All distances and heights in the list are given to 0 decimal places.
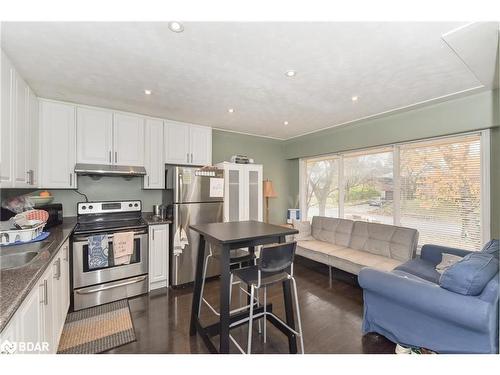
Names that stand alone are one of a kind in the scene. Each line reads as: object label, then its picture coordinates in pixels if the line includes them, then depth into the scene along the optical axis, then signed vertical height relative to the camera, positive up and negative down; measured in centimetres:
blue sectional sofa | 149 -93
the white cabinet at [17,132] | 165 +51
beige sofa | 290 -88
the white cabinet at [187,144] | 331 +72
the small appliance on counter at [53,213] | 237 -27
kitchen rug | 189 -137
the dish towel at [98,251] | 244 -71
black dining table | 161 -60
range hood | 268 +25
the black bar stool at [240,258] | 203 -70
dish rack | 170 -37
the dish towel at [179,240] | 297 -71
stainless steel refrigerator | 301 -27
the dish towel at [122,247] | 255 -69
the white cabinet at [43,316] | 98 -74
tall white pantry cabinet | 355 -4
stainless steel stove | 242 -82
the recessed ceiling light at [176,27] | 137 +105
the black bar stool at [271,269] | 157 -62
